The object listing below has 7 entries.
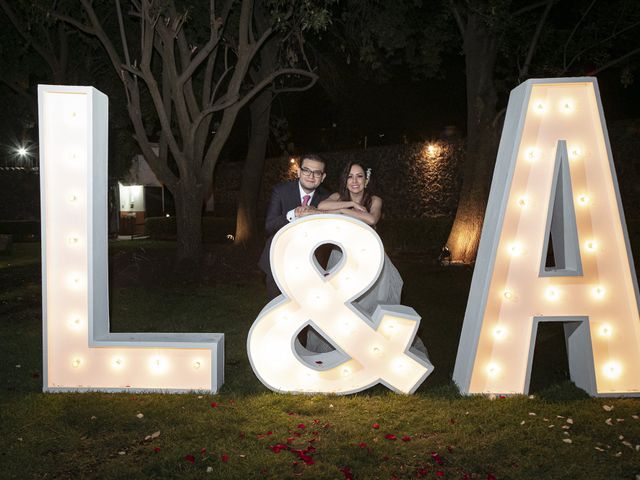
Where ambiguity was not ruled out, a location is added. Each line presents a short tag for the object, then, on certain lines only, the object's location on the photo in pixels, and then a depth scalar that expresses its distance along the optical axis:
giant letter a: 4.75
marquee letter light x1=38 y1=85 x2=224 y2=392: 4.86
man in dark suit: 5.55
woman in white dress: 5.20
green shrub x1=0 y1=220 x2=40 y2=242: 24.34
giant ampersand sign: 4.72
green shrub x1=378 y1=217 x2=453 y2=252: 16.47
